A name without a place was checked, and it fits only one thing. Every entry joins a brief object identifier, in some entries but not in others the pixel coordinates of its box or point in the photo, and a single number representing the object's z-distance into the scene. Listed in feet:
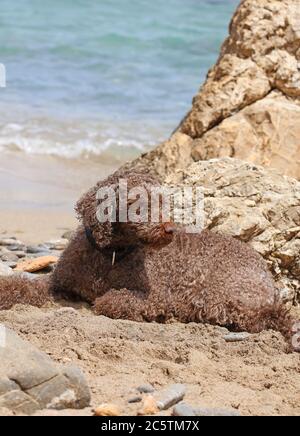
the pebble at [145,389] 24.74
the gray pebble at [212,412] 23.04
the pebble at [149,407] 22.95
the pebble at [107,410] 22.39
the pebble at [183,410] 22.97
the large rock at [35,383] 22.12
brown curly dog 32.40
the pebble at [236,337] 31.44
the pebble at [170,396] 23.82
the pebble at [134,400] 23.73
